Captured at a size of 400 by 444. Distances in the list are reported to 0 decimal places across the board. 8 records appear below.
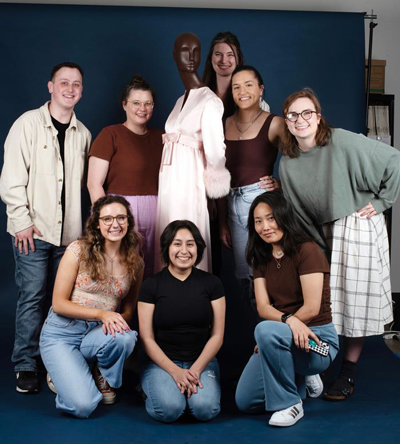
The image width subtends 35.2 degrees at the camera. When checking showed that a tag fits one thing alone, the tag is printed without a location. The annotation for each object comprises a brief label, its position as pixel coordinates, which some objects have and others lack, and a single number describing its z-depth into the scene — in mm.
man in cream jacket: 3336
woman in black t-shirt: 2889
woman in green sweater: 3078
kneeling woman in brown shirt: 2723
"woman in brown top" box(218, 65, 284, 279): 3254
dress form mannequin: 3217
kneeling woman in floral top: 2916
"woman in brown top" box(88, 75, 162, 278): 3385
